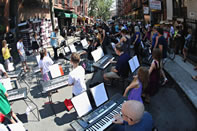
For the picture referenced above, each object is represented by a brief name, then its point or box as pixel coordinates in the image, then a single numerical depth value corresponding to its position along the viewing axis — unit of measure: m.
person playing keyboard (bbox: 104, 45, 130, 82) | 5.36
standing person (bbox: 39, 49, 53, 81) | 5.90
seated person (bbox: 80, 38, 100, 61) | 8.30
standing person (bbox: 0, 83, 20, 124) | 3.62
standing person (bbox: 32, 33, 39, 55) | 11.75
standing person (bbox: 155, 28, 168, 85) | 6.69
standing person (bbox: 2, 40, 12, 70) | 7.82
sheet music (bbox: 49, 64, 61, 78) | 5.31
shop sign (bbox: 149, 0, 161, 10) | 15.54
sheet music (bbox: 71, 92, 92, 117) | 3.03
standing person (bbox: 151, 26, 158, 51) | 7.57
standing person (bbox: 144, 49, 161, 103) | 4.60
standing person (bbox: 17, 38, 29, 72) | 8.27
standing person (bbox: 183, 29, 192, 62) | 8.43
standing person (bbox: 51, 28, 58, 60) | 10.44
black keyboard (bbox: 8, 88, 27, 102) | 4.22
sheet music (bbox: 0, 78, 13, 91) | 4.72
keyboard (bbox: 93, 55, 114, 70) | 6.08
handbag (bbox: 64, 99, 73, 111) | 4.95
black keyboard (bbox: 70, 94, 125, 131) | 2.83
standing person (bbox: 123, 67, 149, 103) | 3.62
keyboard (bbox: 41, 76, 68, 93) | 4.53
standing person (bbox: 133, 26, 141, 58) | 8.88
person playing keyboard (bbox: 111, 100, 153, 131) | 2.09
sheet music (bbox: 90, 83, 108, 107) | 3.33
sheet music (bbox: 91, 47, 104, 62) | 6.57
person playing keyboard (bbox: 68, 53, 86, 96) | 4.09
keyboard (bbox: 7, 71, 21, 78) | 6.17
